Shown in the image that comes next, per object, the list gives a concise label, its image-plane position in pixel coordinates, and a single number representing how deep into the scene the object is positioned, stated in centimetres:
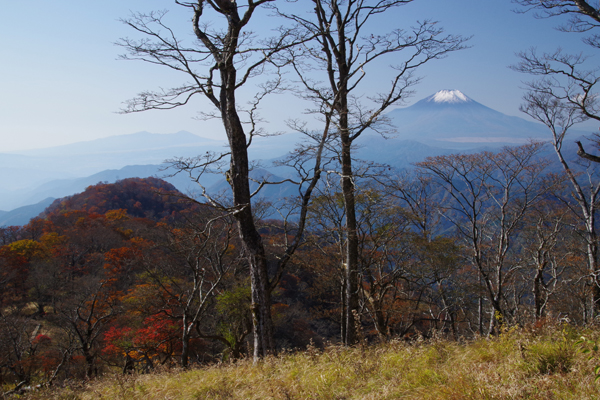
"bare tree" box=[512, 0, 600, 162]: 542
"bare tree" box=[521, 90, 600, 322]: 1102
